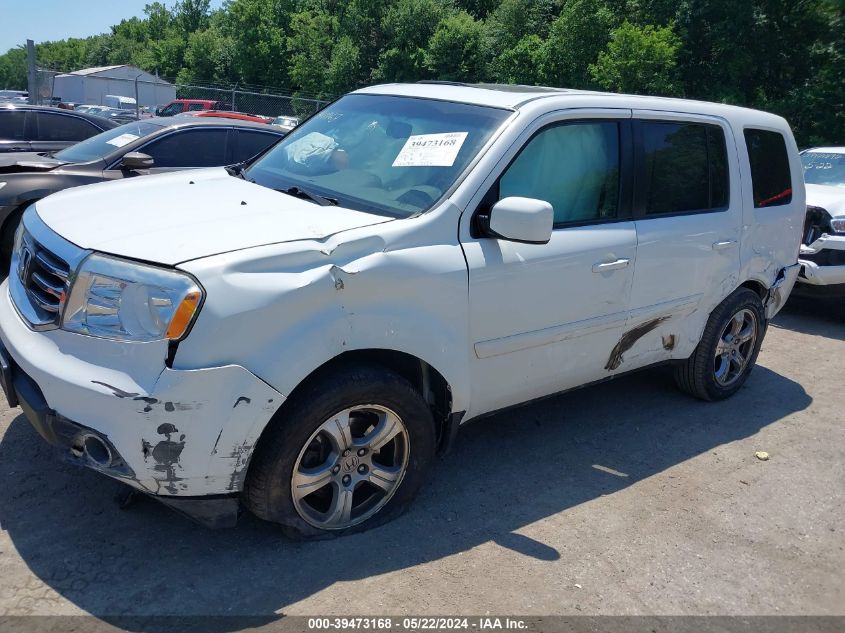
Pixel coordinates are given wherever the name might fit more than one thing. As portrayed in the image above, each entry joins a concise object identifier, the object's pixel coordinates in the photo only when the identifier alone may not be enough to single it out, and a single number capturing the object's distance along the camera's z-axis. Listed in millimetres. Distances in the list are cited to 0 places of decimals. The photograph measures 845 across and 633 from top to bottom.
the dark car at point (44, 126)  10211
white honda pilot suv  2783
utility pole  14983
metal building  42812
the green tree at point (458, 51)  33469
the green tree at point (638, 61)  20562
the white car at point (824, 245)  7488
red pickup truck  28312
